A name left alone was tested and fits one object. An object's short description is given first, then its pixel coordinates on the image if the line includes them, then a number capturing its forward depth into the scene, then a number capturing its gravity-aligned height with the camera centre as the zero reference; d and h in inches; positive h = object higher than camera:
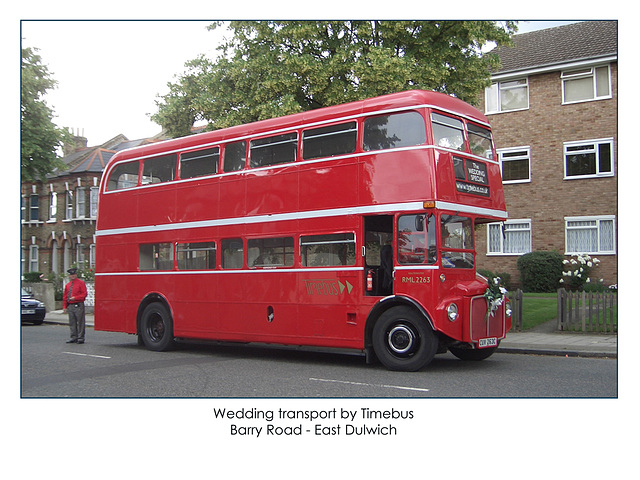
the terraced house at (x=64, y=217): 1499.8 +60.4
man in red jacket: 644.7 -65.6
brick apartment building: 986.1 +154.5
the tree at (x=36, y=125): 762.2 +145.7
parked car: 943.0 -100.4
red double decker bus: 408.2 +8.3
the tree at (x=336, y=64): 637.3 +183.2
